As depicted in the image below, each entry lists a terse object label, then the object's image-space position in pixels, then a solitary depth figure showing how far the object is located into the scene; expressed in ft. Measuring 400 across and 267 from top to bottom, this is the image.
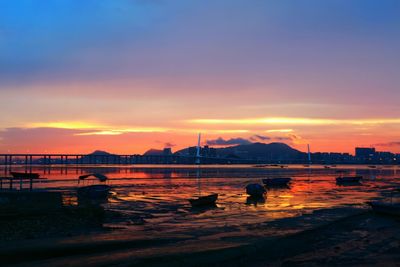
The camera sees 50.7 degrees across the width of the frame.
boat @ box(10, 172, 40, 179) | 167.47
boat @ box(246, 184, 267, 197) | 146.00
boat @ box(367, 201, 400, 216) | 92.89
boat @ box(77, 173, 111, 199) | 138.10
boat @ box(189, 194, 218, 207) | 114.52
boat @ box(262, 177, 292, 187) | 228.67
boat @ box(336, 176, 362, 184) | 246.60
